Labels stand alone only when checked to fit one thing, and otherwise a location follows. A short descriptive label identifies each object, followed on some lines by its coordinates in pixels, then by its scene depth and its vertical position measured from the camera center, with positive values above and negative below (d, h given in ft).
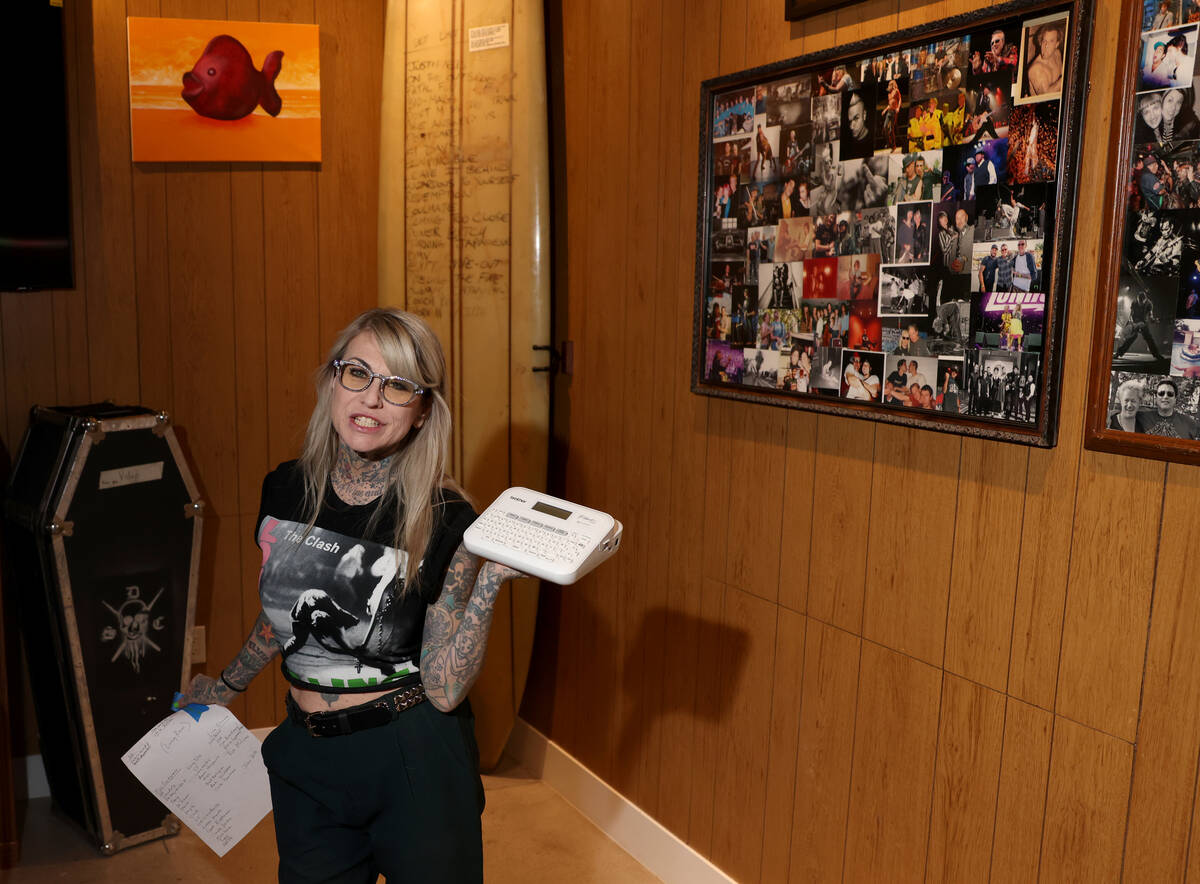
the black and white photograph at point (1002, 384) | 5.57 -0.44
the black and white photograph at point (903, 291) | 6.10 +0.04
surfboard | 9.42 +0.54
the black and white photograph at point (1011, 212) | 5.47 +0.47
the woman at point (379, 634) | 5.04 -1.68
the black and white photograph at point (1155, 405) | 4.87 -0.47
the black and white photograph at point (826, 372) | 6.70 -0.48
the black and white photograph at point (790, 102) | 6.82 +1.26
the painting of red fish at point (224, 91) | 9.62 +1.74
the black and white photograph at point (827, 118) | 6.59 +1.12
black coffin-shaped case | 8.47 -2.56
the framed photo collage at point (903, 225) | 5.48 +0.43
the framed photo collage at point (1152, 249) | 4.82 +0.26
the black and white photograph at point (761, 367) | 7.19 -0.50
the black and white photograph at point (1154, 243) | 4.88 +0.29
